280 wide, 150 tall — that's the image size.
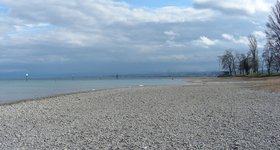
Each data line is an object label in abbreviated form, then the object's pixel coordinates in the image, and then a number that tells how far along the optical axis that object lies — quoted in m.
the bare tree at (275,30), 37.67
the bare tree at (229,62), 87.25
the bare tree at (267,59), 67.72
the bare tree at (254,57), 66.23
